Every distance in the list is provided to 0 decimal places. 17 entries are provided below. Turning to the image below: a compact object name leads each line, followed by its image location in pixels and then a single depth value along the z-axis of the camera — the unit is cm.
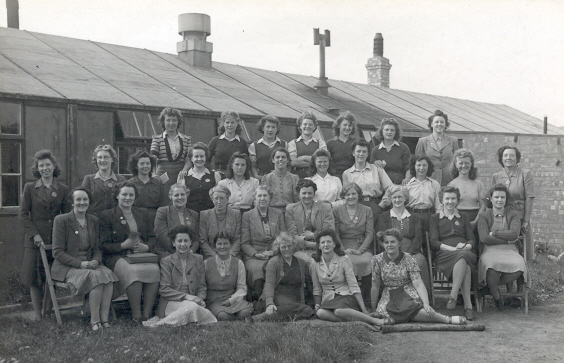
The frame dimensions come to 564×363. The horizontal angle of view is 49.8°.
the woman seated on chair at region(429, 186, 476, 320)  629
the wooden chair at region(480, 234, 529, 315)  639
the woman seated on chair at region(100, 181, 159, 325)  579
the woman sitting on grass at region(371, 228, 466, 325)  571
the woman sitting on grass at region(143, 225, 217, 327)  574
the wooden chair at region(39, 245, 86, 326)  564
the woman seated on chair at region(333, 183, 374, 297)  659
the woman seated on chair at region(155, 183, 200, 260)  622
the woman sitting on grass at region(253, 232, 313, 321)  593
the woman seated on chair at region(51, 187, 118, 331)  557
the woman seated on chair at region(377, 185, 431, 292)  650
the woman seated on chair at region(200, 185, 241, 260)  635
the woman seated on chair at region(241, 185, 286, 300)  637
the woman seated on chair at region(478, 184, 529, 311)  633
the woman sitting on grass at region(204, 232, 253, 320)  595
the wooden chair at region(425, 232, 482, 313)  641
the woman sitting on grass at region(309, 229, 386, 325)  584
